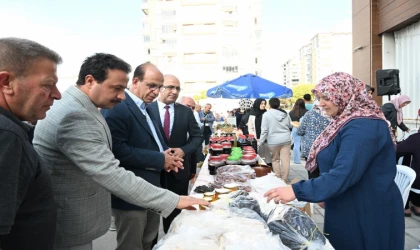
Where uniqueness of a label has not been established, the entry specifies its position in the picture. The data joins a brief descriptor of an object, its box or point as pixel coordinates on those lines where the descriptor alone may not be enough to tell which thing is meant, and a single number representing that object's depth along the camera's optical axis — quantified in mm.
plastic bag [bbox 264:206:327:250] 1404
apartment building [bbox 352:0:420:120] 8047
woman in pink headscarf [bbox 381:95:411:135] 6559
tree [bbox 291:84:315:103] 64188
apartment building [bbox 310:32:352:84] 115375
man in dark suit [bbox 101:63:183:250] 2385
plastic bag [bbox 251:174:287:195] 2402
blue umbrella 9297
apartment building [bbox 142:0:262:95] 55062
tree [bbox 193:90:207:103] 46312
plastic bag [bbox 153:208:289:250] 1277
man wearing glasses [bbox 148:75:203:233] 3641
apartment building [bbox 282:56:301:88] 178875
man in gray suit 1524
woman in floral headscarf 1724
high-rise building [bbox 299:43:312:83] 144375
